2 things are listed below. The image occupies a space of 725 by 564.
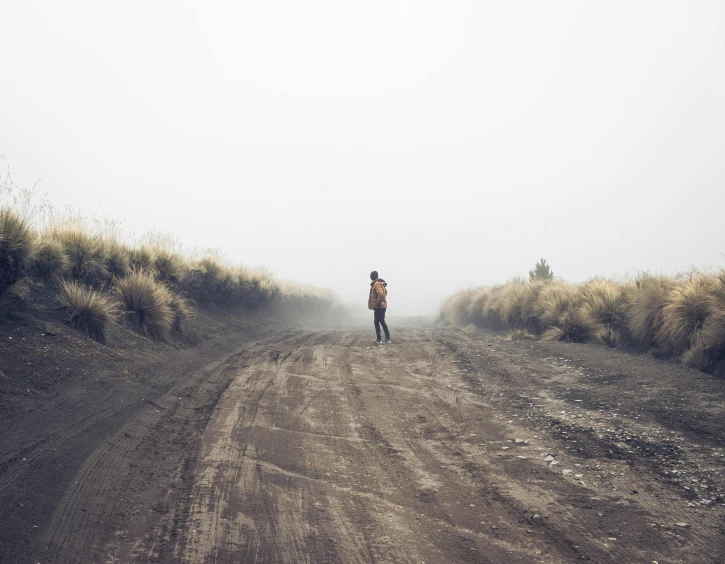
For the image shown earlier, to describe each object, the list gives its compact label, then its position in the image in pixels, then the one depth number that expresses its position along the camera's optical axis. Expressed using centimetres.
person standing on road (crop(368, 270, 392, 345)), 1481
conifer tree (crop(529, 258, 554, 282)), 2436
